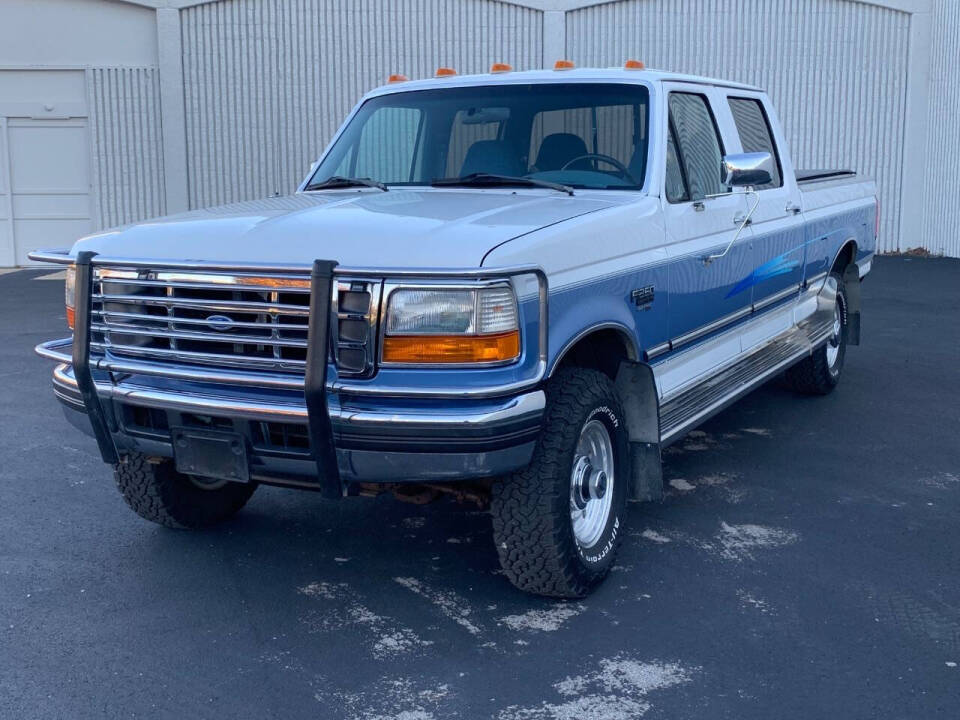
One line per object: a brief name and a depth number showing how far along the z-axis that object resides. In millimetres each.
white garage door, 17359
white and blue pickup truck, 3639
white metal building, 17250
